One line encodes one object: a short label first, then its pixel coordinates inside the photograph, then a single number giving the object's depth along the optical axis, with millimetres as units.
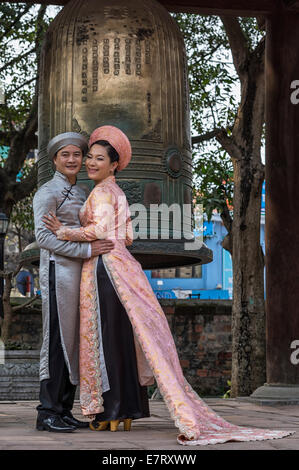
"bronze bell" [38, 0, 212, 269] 5305
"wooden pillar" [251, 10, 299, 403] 6578
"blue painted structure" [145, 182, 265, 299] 27031
